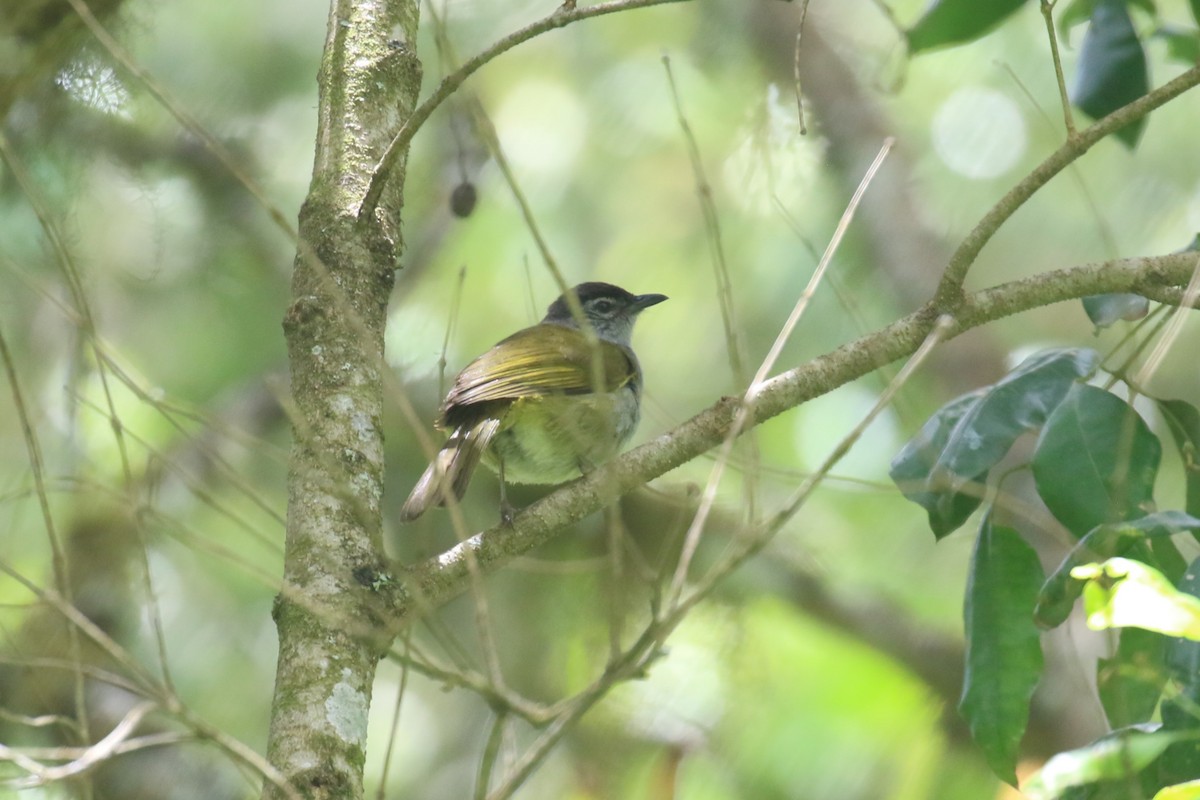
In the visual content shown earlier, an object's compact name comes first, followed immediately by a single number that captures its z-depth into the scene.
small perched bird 7.85
